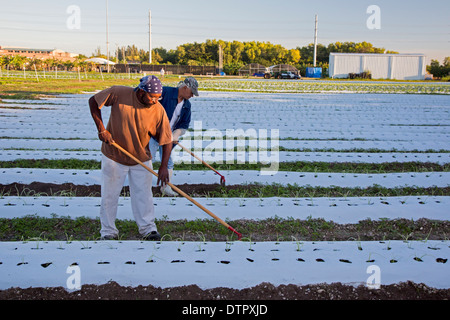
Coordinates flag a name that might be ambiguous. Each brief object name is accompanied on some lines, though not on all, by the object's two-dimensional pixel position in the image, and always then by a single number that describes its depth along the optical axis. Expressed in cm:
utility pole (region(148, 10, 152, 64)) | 4925
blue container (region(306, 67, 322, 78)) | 5022
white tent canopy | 3924
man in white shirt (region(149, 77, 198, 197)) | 468
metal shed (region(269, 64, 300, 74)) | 5432
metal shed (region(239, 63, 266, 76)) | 5666
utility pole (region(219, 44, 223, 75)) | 5562
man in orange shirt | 348
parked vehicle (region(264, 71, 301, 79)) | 4454
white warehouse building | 4747
